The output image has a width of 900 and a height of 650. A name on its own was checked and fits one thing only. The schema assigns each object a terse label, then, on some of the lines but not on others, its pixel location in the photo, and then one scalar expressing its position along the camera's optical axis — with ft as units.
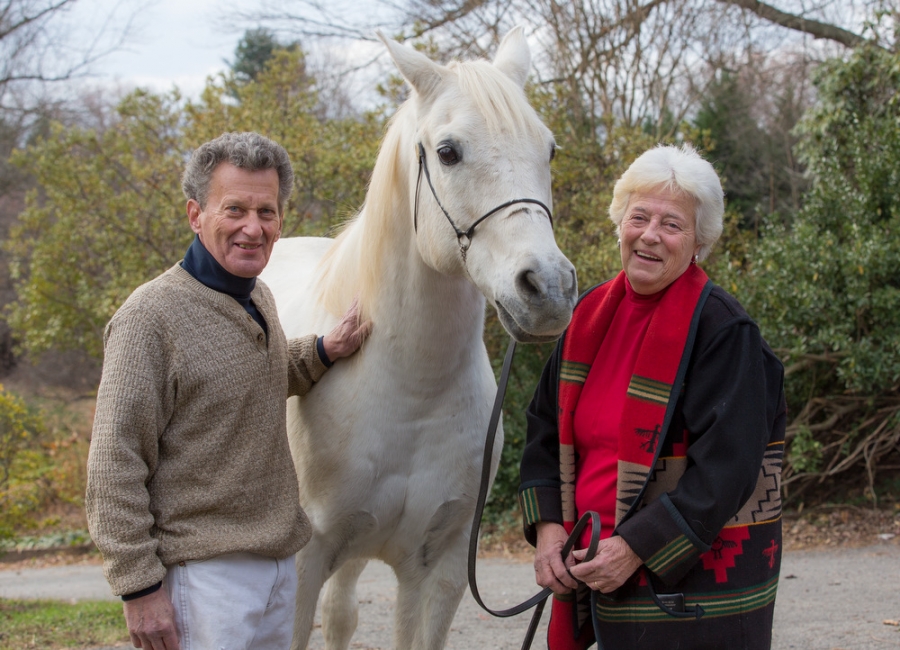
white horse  6.40
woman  5.49
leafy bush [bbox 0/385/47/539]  17.20
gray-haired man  5.18
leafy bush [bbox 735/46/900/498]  18.31
